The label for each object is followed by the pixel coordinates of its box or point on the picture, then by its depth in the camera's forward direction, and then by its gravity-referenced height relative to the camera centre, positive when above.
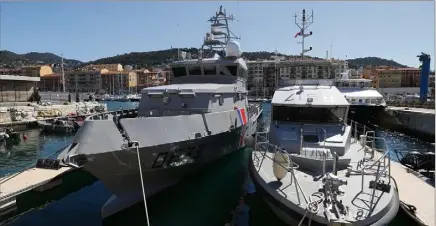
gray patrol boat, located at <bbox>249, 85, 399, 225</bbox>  6.21 -2.11
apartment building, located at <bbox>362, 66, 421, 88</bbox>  101.94 +4.15
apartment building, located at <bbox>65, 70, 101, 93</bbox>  119.75 +3.33
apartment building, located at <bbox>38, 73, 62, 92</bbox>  121.25 +2.06
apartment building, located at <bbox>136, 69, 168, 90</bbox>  122.62 +5.23
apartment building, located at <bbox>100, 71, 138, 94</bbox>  118.62 +2.93
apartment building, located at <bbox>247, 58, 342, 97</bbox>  107.66 +4.55
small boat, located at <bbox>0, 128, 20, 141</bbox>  23.70 -3.84
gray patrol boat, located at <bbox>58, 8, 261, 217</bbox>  8.20 -1.47
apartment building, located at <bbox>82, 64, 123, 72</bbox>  133.93 +9.87
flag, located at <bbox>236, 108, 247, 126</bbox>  15.39 -1.44
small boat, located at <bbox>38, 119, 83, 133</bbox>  28.51 -3.63
